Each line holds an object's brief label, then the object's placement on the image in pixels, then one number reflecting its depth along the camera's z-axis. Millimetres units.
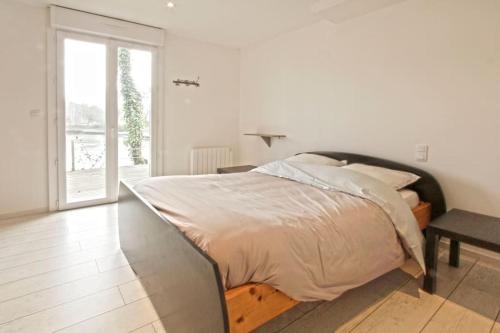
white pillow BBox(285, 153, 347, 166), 3100
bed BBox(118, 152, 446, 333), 1200
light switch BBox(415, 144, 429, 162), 2659
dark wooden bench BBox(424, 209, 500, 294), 1810
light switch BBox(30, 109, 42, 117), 3396
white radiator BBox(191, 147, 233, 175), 4539
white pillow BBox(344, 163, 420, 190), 2469
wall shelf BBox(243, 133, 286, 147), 4148
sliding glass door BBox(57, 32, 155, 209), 3613
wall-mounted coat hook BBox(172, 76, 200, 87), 4343
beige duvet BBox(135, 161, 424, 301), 1377
